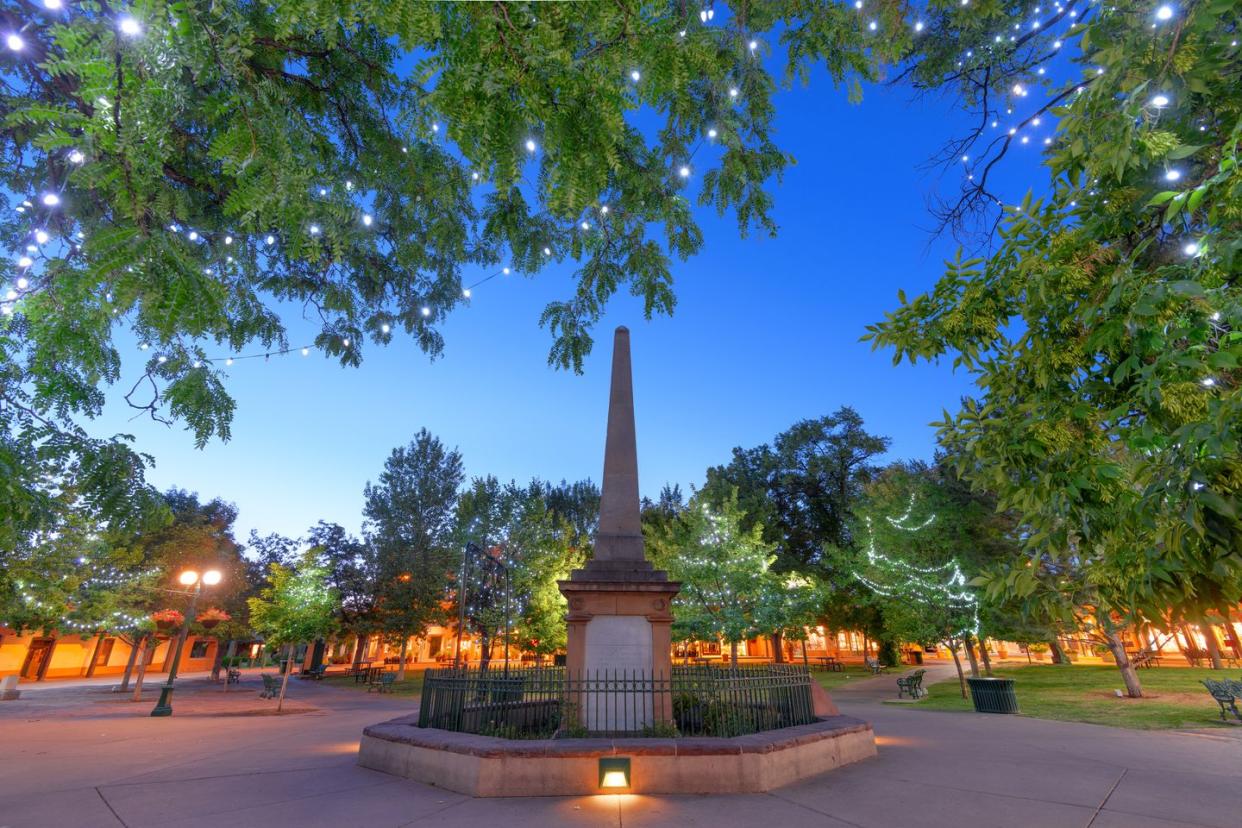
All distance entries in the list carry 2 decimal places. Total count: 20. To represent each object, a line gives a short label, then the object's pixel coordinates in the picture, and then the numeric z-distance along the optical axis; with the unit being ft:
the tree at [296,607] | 81.05
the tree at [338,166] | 7.24
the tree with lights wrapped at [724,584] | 80.28
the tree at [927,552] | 67.67
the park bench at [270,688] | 79.25
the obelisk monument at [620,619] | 32.04
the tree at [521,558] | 93.81
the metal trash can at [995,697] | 54.49
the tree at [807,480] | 123.54
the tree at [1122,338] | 7.46
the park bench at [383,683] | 95.82
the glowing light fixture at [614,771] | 22.70
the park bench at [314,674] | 125.70
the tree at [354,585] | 119.44
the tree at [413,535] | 116.67
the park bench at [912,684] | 70.33
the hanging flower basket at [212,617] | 112.83
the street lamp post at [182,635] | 58.39
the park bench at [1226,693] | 43.80
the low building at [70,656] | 108.78
